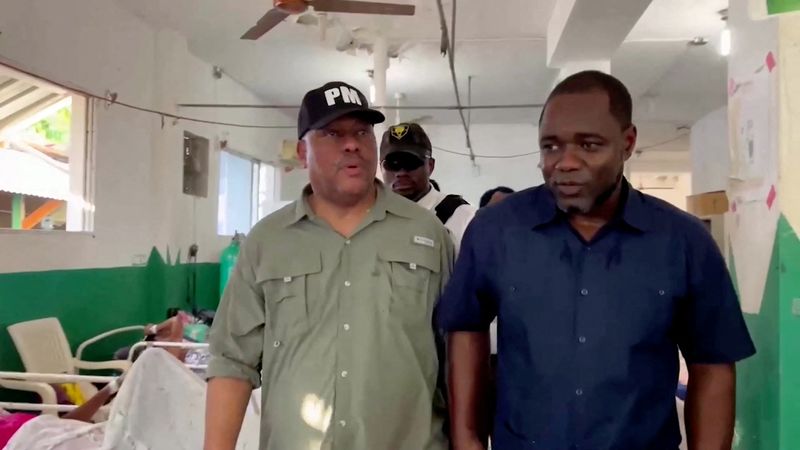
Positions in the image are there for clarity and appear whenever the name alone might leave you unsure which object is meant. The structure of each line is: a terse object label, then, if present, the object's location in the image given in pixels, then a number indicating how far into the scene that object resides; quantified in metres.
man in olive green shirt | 1.44
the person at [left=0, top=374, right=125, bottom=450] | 2.38
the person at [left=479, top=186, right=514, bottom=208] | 2.63
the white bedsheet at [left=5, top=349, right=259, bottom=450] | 2.35
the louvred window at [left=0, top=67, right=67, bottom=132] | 4.39
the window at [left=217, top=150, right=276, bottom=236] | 8.42
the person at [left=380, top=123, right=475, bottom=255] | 2.38
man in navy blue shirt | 1.20
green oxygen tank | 7.45
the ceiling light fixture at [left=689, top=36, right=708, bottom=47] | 6.11
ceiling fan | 3.71
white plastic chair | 4.11
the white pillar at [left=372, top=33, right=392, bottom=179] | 6.01
